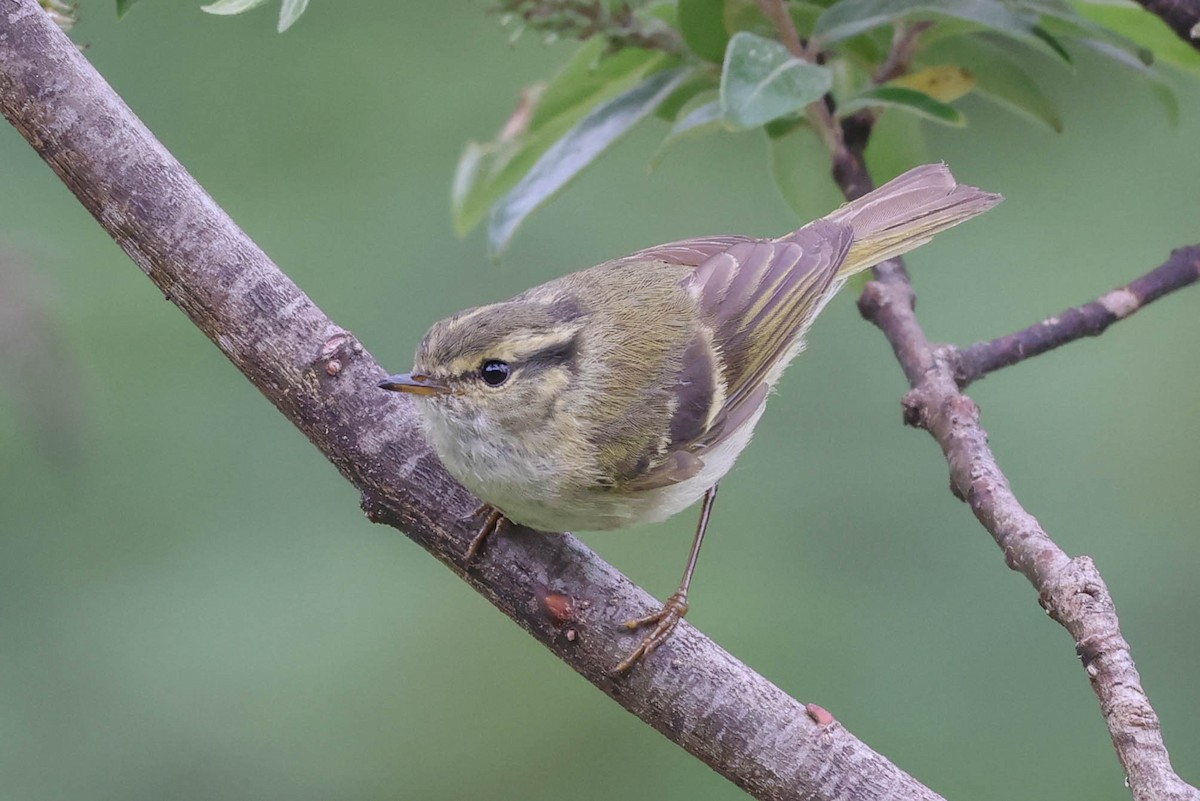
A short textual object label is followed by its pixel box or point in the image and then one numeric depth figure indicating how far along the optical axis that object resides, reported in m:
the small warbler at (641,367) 4.00
